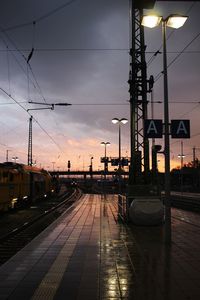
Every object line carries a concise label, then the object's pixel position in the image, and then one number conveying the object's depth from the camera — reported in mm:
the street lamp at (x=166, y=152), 13680
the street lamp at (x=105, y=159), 45306
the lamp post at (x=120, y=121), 35062
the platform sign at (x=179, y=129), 14078
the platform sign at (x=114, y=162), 40188
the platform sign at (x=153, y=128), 14016
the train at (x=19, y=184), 26797
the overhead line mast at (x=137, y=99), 22766
